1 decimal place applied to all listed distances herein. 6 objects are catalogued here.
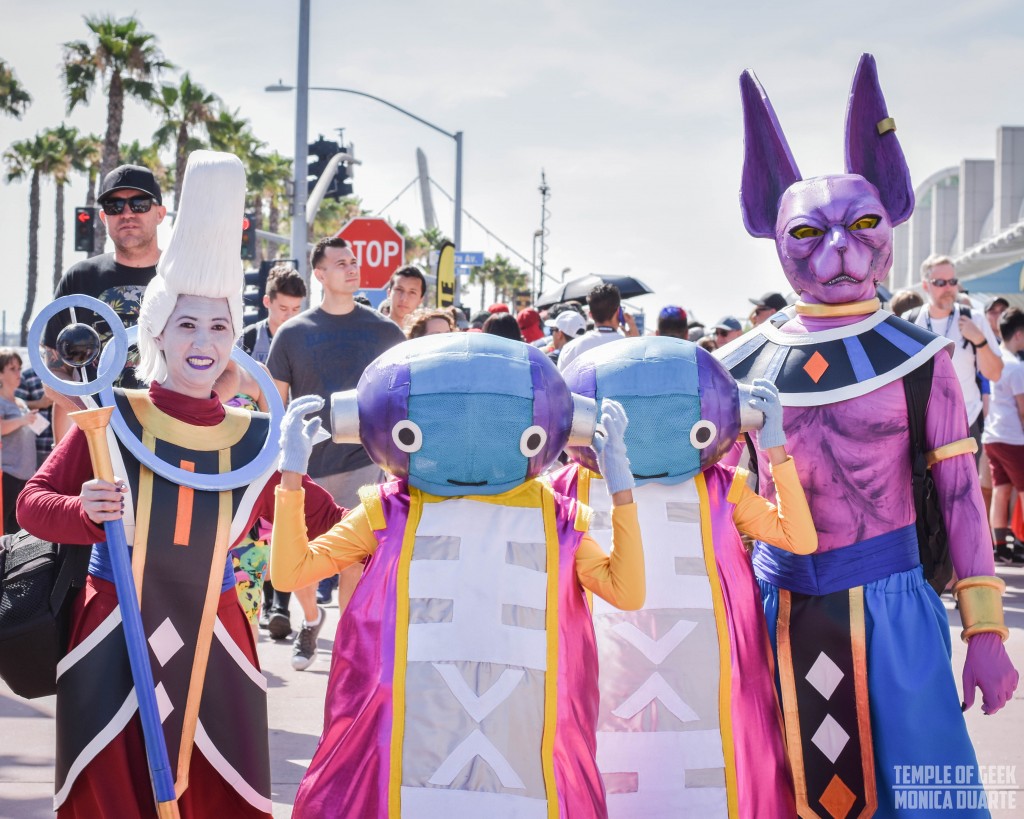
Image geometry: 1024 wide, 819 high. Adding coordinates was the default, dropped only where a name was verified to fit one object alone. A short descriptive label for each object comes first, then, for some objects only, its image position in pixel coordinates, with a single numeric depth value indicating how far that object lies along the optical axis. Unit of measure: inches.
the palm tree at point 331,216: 1779.0
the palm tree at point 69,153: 1513.3
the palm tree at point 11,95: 1330.0
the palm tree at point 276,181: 1454.0
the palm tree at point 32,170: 1544.0
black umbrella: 564.1
